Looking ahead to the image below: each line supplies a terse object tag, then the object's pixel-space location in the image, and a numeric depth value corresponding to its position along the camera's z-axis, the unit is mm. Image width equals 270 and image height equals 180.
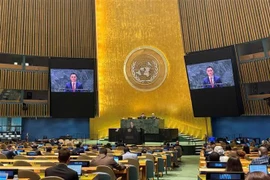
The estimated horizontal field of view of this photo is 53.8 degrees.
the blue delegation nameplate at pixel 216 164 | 5276
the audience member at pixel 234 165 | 4051
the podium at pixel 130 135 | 16894
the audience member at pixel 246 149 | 8617
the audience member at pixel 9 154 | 8010
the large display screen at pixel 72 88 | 19719
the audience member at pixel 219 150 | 8009
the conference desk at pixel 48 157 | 7595
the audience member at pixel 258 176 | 1565
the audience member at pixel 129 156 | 7327
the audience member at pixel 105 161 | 5508
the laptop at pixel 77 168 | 4594
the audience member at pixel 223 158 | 6255
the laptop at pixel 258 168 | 4210
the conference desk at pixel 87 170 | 5027
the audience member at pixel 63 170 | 3736
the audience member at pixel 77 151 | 8800
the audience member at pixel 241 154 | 6934
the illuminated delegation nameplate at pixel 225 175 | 3306
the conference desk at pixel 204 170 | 4587
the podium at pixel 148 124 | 18875
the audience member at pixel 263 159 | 5413
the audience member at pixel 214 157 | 6105
